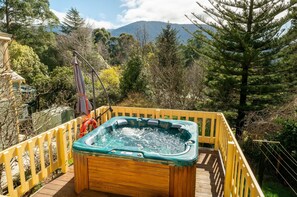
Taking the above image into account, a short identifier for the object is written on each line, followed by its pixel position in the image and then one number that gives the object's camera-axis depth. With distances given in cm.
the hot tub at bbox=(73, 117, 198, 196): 272
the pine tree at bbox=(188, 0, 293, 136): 757
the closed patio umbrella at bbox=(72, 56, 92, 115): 386
